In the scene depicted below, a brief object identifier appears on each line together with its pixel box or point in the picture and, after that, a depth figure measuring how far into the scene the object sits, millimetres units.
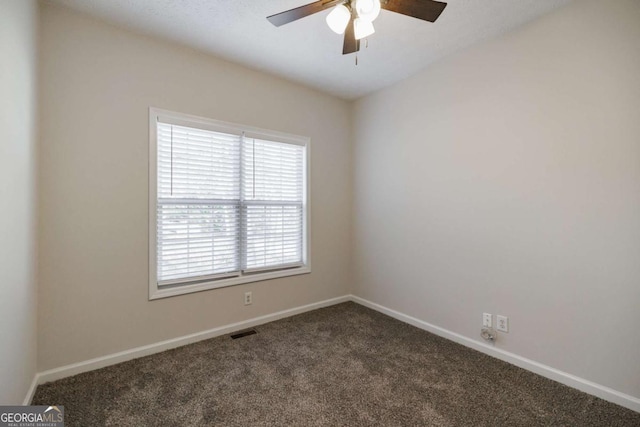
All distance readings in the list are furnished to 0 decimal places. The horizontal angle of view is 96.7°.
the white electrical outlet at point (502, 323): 2307
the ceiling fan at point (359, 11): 1488
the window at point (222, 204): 2480
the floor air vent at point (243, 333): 2720
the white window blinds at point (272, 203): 2967
